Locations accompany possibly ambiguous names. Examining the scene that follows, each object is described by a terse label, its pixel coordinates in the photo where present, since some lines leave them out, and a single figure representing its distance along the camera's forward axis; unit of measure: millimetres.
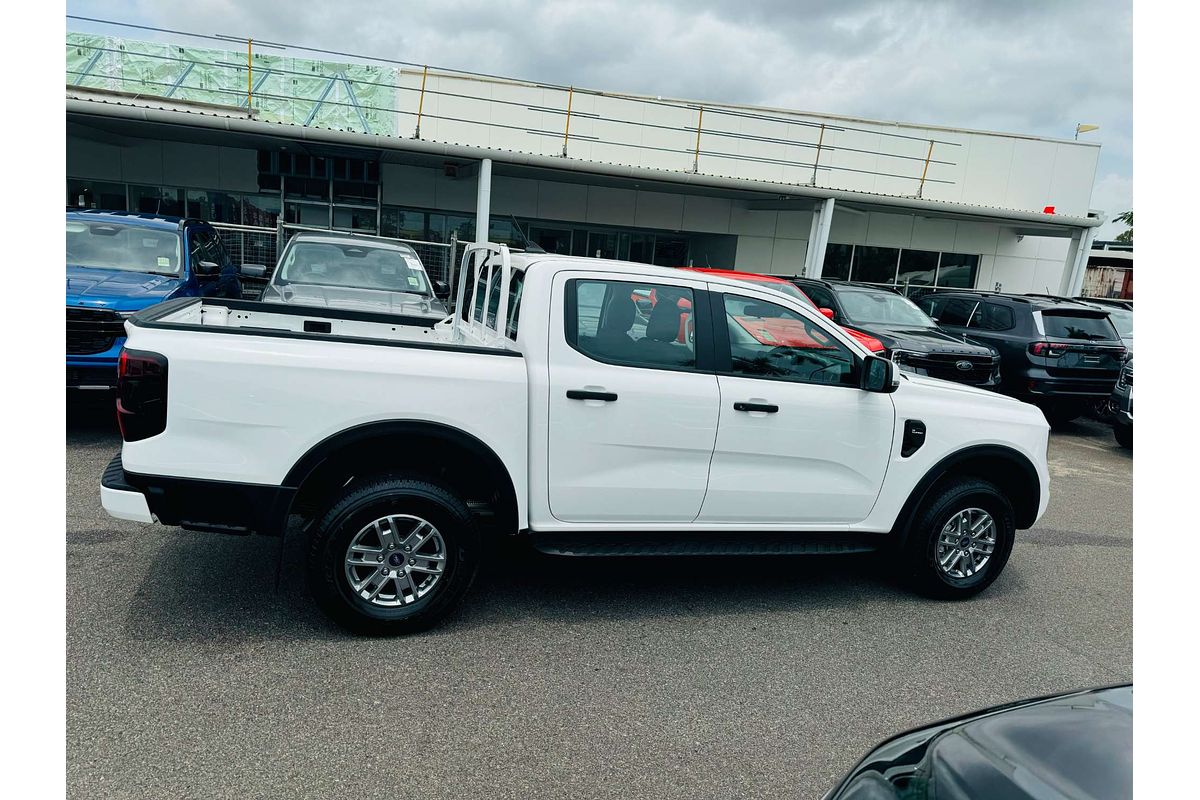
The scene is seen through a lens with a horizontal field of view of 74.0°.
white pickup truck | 3652
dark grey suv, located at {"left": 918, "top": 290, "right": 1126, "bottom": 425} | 10938
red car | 10043
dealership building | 15945
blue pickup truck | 6898
